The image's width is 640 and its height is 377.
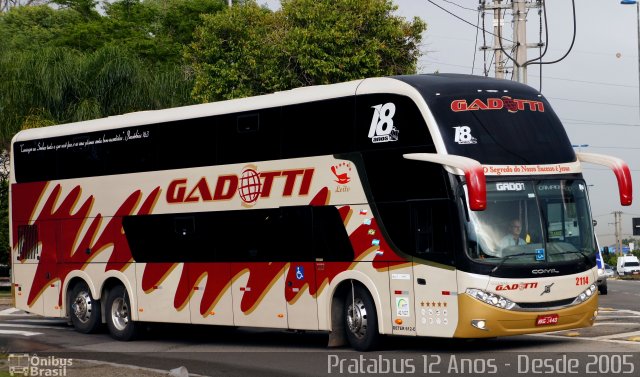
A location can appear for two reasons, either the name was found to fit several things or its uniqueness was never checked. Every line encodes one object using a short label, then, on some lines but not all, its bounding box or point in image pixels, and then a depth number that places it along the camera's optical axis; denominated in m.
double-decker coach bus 16.86
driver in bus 16.80
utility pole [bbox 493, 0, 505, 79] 43.06
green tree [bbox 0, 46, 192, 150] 40.88
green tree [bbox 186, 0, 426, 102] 42.94
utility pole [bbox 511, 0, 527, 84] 35.16
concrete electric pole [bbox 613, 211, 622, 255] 136.62
